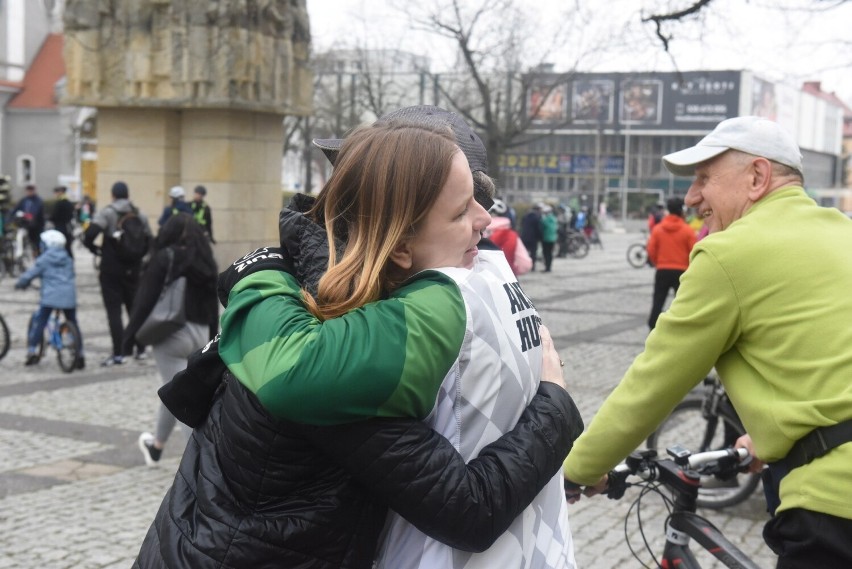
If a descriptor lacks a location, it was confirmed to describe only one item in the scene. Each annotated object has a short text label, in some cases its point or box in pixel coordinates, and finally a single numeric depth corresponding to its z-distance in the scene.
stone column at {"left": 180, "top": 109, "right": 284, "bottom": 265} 18.75
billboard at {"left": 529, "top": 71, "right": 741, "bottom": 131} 94.00
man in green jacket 2.46
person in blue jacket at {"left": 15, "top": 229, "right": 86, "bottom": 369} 11.37
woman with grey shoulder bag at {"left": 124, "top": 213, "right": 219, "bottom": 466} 7.46
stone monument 18.47
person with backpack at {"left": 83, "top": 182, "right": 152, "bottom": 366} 12.30
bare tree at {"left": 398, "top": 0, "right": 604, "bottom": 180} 27.98
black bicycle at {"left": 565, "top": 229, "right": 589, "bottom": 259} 37.12
